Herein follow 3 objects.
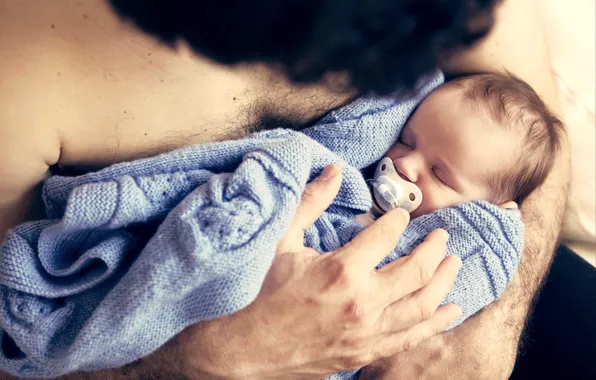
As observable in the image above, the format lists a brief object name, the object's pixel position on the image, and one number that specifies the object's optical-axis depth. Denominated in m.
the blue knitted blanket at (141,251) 0.43
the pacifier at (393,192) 0.52
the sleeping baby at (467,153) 0.54
